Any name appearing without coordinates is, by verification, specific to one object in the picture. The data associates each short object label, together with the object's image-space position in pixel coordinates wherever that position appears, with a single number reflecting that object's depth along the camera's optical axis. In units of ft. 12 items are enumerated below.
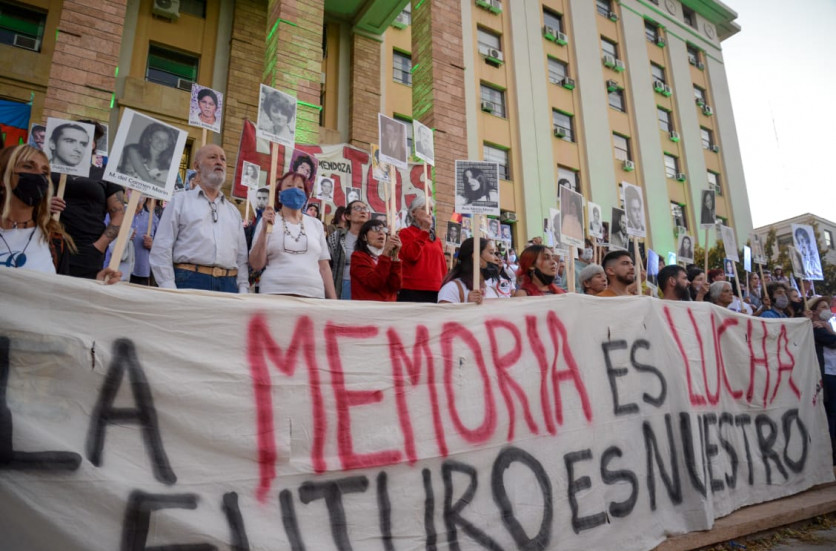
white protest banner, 6.11
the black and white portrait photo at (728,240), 29.57
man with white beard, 10.73
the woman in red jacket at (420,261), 14.28
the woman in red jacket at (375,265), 12.51
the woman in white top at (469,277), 12.84
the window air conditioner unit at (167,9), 42.09
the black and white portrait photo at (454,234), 25.55
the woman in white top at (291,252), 11.23
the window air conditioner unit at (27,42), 37.56
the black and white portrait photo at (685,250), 26.63
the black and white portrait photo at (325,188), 24.03
